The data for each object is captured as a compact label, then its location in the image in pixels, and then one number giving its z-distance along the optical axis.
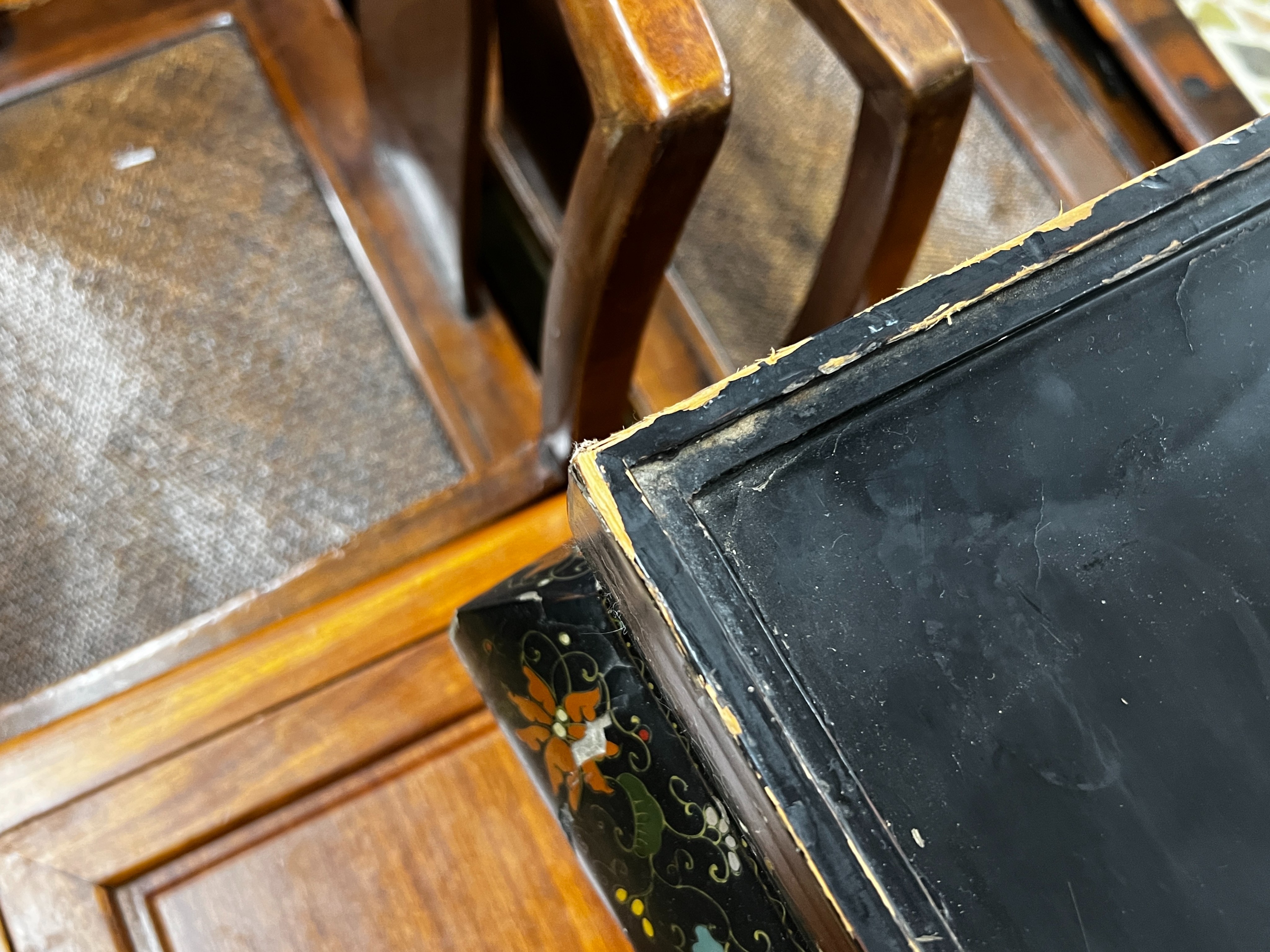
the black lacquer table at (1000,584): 0.28
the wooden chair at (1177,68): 0.76
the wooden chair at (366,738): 0.44
